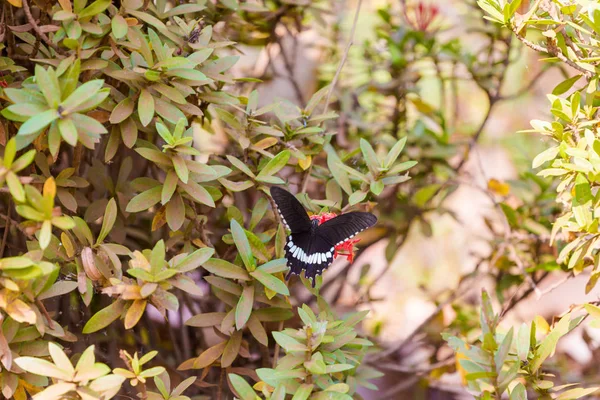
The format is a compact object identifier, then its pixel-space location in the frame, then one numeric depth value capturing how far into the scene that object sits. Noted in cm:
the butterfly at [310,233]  236
